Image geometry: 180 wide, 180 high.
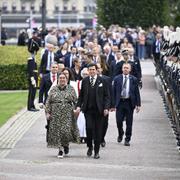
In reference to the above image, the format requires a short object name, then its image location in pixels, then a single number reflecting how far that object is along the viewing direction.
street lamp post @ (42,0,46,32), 48.67
